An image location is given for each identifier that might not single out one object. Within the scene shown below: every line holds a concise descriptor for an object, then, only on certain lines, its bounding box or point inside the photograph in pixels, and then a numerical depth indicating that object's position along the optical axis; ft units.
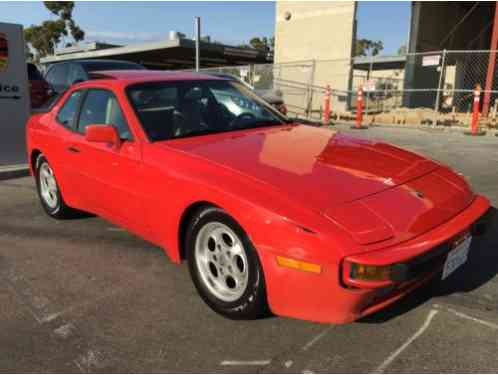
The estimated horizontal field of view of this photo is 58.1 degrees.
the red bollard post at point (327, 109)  47.53
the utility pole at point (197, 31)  51.80
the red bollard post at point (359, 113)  44.50
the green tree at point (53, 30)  190.39
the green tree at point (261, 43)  238.68
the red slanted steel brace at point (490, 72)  52.54
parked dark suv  33.30
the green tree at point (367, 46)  258.98
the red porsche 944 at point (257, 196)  7.45
